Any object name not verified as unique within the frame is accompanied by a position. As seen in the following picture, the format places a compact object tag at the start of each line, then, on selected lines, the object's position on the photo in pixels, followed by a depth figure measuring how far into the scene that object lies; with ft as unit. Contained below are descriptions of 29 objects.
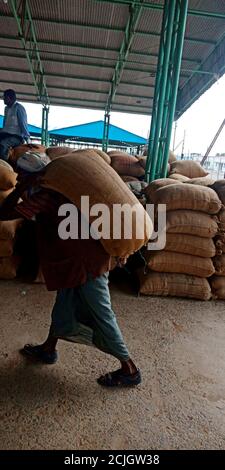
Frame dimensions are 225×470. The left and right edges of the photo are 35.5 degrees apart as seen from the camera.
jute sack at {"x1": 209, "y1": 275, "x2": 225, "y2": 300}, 10.19
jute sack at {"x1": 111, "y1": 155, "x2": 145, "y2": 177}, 16.28
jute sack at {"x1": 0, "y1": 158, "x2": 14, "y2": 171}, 10.53
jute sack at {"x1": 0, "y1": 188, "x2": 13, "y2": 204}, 10.32
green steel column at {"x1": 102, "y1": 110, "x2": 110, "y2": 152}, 38.42
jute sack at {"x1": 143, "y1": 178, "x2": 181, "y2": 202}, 10.89
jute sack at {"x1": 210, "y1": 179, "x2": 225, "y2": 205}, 10.26
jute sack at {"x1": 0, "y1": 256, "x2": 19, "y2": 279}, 10.21
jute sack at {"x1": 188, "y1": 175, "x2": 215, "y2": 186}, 11.33
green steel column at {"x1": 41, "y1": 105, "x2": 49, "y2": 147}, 38.93
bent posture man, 5.34
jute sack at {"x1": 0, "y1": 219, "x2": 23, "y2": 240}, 9.89
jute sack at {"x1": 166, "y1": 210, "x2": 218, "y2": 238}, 9.80
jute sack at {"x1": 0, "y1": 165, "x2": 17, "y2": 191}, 10.23
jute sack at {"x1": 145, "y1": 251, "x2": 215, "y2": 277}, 9.84
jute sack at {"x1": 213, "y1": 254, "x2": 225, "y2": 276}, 10.01
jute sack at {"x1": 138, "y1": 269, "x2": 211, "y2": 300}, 9.89
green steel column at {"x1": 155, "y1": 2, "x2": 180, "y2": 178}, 14.34
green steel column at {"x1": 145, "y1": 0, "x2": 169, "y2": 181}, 14.87
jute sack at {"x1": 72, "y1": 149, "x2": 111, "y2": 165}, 5.64
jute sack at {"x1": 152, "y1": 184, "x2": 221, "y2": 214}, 9.80
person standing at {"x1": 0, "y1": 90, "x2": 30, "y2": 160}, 14.79
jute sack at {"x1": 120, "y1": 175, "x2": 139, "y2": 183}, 16.05
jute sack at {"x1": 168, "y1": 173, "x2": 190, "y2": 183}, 13.99
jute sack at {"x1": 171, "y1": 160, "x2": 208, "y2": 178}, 16.90
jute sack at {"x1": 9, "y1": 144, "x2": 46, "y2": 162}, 14.78
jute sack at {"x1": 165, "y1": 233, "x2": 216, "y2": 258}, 9.91
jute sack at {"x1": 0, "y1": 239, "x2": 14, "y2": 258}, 9.98
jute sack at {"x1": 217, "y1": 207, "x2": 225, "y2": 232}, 10.01
